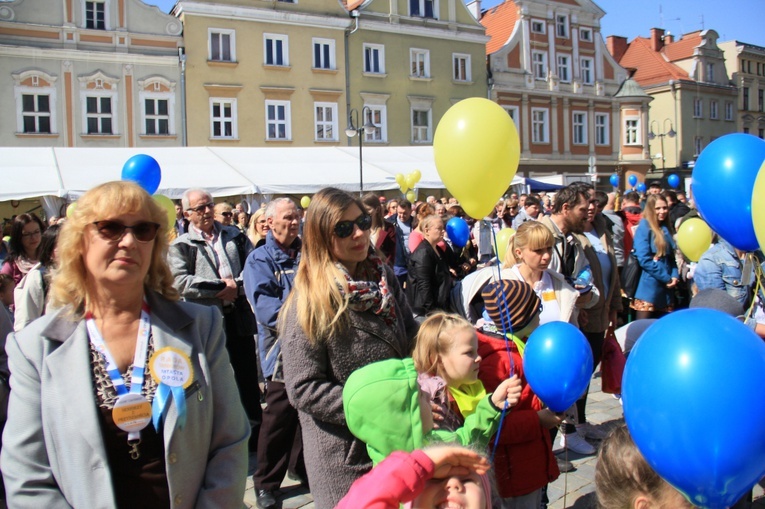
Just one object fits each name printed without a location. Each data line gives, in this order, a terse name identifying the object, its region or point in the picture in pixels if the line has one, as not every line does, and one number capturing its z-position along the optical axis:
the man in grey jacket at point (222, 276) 4.50
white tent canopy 15.54
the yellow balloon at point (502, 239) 6.57
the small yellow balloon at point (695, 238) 5.62
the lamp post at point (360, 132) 17.88
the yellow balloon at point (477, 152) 3.15
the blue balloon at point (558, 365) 2.67
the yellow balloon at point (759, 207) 1.91
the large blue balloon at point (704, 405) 1.40
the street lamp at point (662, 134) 39.26
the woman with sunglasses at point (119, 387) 1.82
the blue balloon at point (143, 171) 5.52
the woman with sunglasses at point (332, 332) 2.37
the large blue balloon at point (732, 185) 2.60
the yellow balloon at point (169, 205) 5.08
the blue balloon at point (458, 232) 7.95
